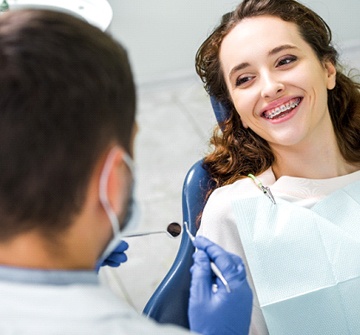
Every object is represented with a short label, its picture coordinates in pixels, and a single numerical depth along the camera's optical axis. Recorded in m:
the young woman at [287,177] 1.51
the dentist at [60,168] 0.79
